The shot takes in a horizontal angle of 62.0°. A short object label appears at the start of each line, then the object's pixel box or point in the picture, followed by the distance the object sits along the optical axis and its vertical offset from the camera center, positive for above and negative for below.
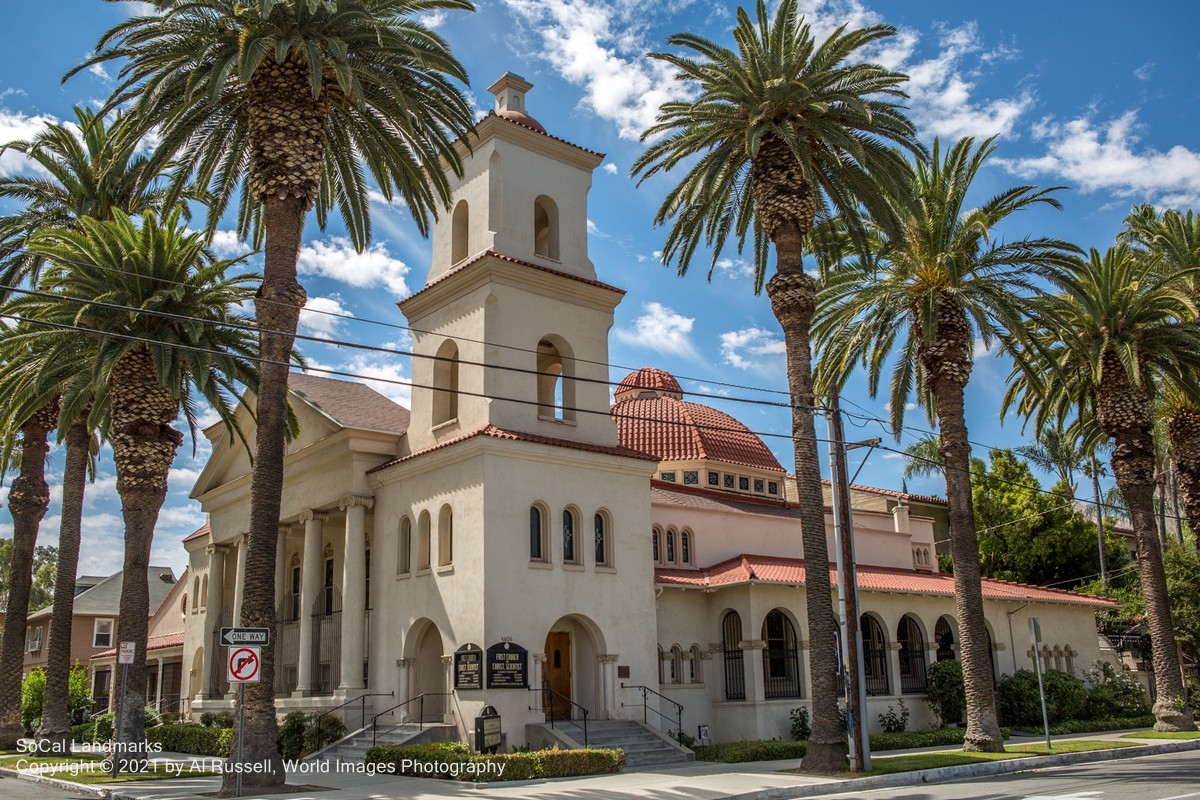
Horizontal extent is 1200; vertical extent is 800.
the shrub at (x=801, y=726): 28.89 -2.43
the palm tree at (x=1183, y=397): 33.97 +7.82
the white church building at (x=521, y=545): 25.83 +2.90
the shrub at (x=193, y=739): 29.81 -2.62
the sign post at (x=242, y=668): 17.22 -0.23
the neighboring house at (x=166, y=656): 46.56 +0.07
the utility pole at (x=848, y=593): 21.36 +0.98
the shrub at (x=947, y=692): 33.12 -1.82
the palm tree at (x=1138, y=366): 31.47 +8.37
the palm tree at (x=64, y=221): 30.00 +13.57
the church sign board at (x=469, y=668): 24.17 -0.46
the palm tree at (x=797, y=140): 23.14 +11.94
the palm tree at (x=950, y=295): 26.69 +9.18
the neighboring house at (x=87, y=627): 64.44 +2.02
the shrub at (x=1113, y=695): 36.53 -2.32
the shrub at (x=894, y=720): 32.06 -2.61
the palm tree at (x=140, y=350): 24.66 +7.46
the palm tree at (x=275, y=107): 19.77 +11.64
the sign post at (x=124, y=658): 23.00 +0.00
